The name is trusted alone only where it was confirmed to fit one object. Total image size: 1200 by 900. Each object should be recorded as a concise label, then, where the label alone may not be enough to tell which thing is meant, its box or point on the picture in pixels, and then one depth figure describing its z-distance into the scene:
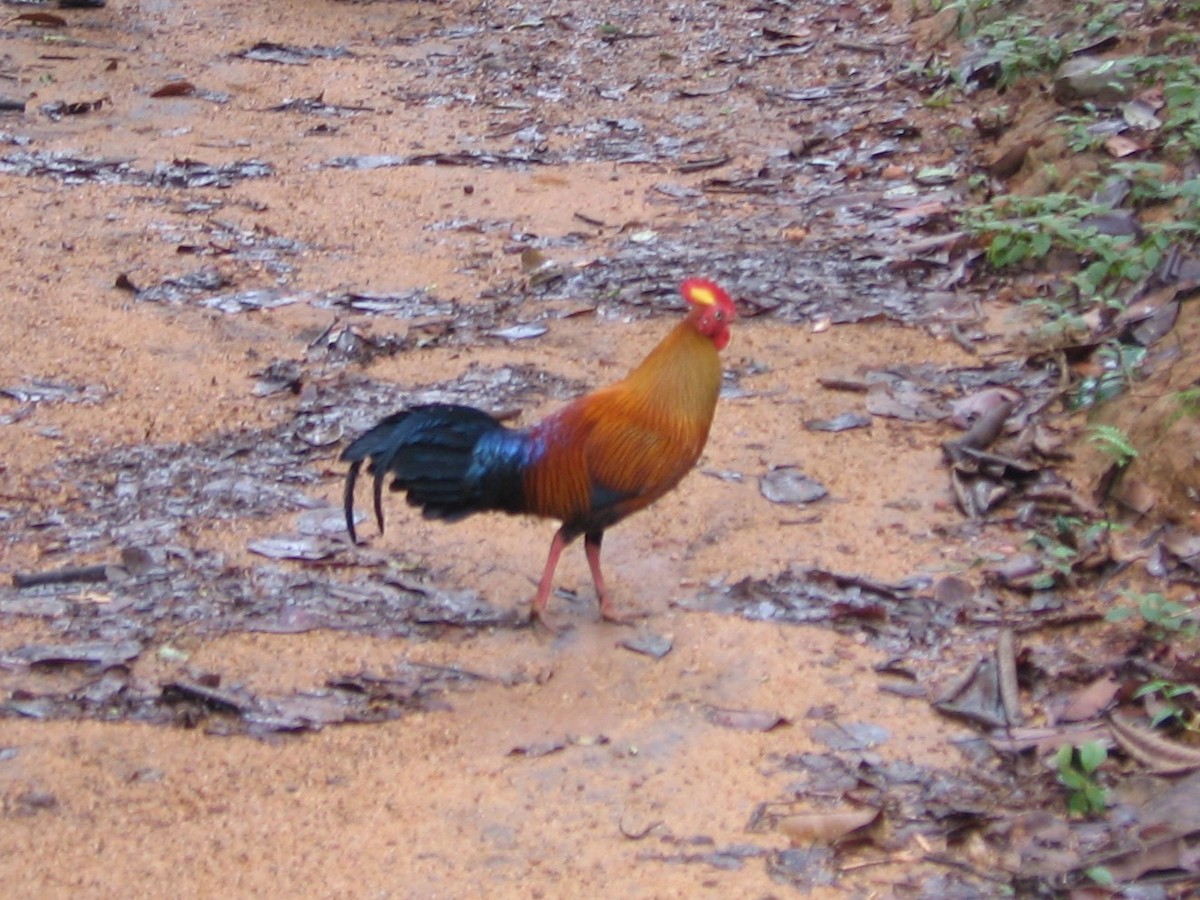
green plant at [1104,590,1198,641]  9.61
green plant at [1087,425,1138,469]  11.26
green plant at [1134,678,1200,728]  8.76
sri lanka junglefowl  10.08
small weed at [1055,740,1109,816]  8.25
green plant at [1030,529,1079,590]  10.59
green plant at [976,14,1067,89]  19.06
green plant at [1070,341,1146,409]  12.49
